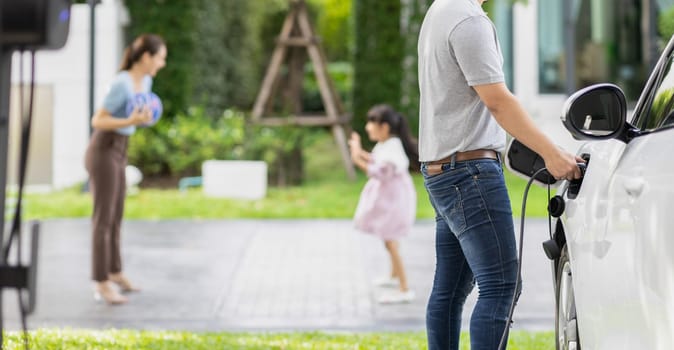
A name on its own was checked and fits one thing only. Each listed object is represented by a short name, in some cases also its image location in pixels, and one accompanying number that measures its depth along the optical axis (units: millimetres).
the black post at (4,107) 5270
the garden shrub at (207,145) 27129
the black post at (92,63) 23529
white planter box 24211
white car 4727
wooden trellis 28720
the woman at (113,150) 12756
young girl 13185
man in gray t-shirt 6511
